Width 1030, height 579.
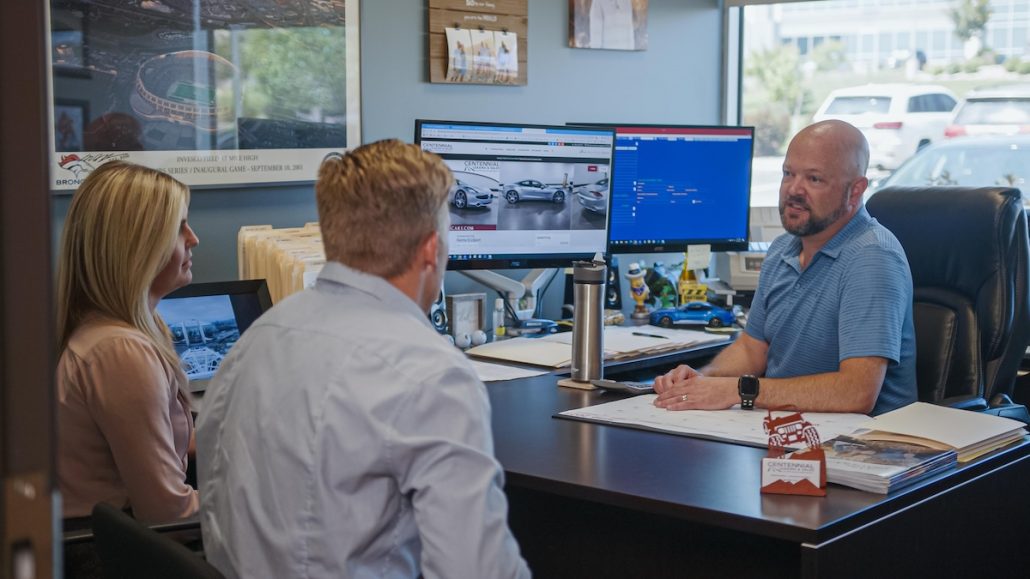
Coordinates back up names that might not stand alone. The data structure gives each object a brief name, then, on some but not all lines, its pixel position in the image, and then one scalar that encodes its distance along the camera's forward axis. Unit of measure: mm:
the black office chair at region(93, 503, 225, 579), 1313
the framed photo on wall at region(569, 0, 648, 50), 3730
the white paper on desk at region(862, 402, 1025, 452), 1889
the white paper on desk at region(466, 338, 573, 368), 2695
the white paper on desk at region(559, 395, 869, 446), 1992
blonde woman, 1828
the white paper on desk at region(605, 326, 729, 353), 2832
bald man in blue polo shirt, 2211
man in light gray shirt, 1293
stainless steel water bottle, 2424
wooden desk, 1581
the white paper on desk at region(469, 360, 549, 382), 2525
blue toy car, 3268
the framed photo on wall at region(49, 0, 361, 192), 2510
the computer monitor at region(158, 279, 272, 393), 2463
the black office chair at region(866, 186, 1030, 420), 2686
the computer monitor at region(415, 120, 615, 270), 2977
